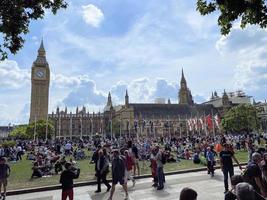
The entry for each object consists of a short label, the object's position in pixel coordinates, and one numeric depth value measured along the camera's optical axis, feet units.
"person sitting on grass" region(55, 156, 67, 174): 44.73
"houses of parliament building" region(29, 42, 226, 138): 300.75
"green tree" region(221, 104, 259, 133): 181.24
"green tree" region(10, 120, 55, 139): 208.03
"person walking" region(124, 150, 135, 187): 33.31
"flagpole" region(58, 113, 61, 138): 307.18
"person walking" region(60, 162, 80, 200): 20.81
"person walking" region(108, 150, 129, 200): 24.93
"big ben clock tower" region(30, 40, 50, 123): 296.96
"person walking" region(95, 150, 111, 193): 30.06
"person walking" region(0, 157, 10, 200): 27.19
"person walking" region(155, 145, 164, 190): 30.11
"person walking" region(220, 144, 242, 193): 26.52
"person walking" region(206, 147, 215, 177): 38.34
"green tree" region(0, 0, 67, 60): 19.73
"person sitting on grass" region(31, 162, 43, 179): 41.12
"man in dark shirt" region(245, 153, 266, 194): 15.86
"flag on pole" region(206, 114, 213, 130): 104.93
